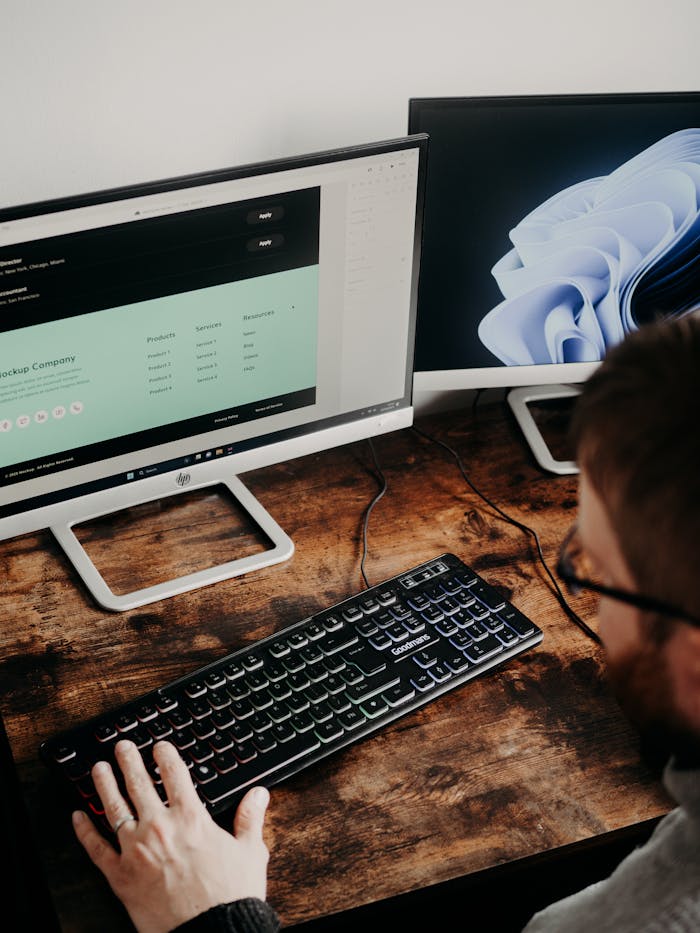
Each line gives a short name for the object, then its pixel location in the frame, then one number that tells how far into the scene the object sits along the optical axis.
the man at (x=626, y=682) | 0.67
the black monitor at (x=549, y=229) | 1.28
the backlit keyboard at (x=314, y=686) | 0.98
